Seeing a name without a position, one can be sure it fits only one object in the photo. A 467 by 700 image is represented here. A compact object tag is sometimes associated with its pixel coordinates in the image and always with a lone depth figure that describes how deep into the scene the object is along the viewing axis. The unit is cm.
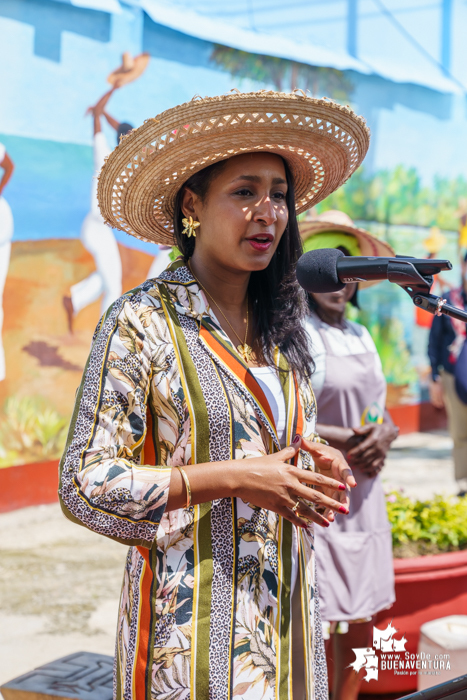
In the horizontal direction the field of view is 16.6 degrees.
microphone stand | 182
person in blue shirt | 668
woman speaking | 190
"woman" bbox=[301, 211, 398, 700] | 266
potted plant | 294
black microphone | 182
